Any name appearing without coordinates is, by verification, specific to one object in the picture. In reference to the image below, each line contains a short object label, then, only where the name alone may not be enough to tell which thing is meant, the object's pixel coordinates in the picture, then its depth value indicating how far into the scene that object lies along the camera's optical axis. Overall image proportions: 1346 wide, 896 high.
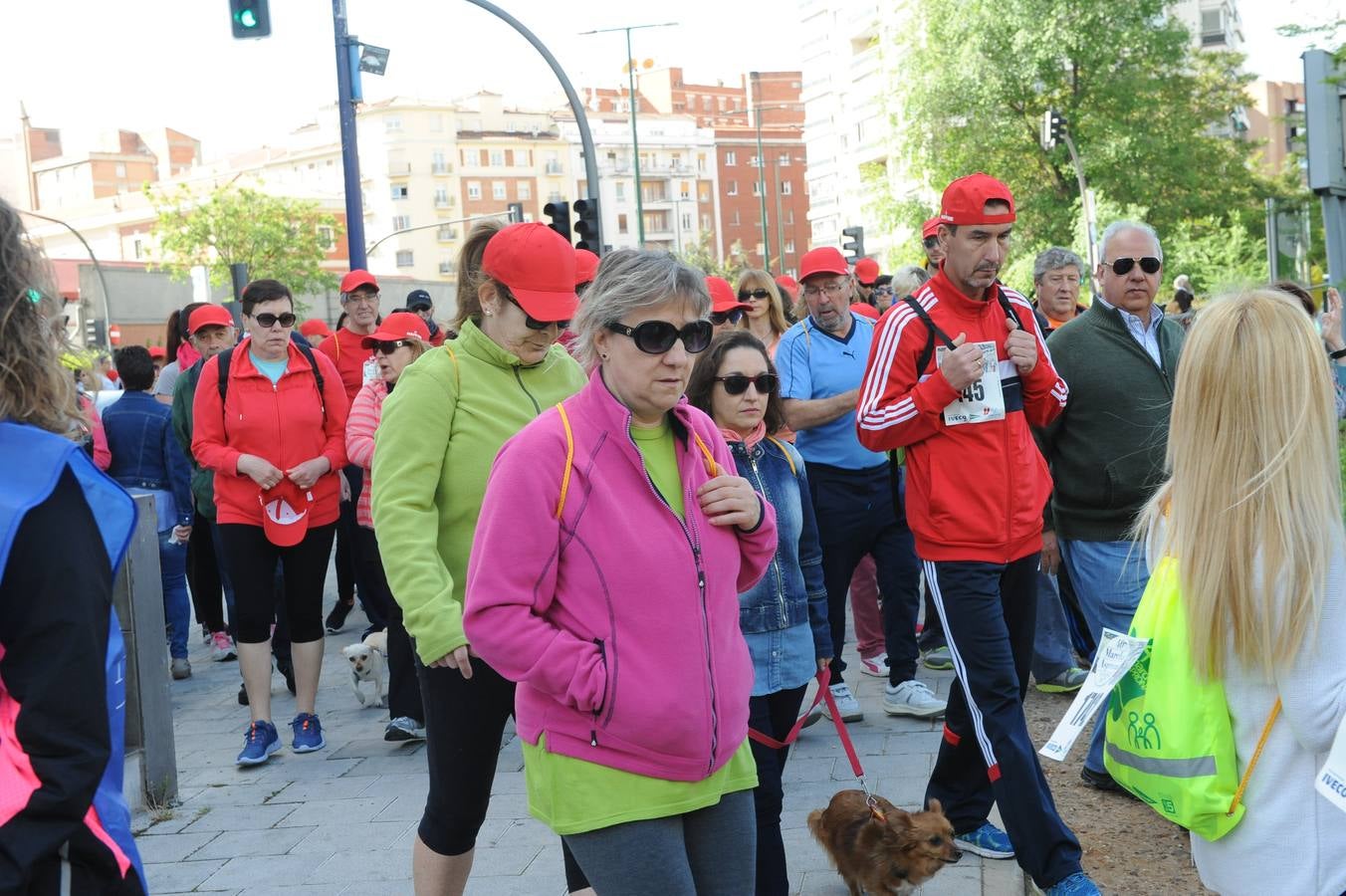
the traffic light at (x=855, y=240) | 29.88
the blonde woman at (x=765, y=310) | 8.76
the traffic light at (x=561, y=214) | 16.39
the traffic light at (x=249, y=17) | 16.08
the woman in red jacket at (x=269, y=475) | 6.70
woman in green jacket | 3.84
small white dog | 7.99
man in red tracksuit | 4.66
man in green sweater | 5.85
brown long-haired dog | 4.57
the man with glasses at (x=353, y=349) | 9.48
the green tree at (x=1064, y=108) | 41.66
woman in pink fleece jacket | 2.84
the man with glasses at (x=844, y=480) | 7.15
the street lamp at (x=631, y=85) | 43.44
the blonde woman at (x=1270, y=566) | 2.74
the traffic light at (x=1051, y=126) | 35.94
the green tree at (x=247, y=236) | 65.19
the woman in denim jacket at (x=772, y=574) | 4.41
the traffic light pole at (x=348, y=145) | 16.97
